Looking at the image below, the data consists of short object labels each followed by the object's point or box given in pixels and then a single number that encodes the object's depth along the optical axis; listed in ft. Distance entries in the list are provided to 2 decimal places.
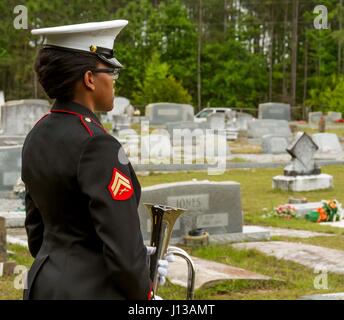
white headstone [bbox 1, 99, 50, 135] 76.79
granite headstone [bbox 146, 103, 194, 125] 104.37
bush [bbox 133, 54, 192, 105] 129.29
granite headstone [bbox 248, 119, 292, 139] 85.05
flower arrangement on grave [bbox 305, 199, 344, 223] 36.63
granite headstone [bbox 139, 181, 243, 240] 28.94
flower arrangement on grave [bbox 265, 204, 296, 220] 37.32
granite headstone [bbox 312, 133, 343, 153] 73.10
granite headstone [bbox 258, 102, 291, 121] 123.75
